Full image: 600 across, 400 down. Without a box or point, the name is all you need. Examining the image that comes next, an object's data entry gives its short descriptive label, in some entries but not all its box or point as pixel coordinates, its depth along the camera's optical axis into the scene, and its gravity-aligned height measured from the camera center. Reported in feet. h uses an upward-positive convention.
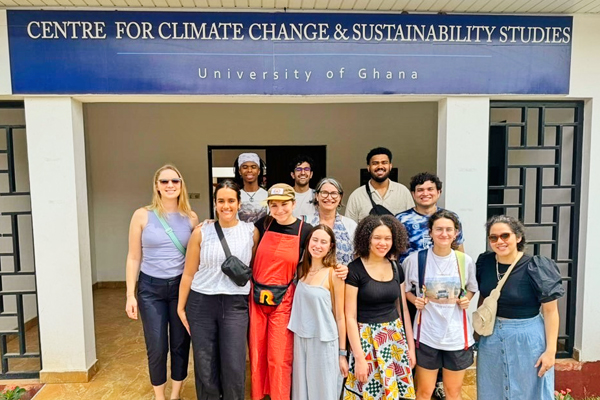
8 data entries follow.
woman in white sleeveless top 8.00 -2.66
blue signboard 9.76 +3.29
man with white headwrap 10.31 -0.37
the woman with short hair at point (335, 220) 8.71 -1.04
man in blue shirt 8.80 -0.95
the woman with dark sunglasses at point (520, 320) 7.20 -2.86
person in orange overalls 7.97 -2.32
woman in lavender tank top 8.53 -1.91
